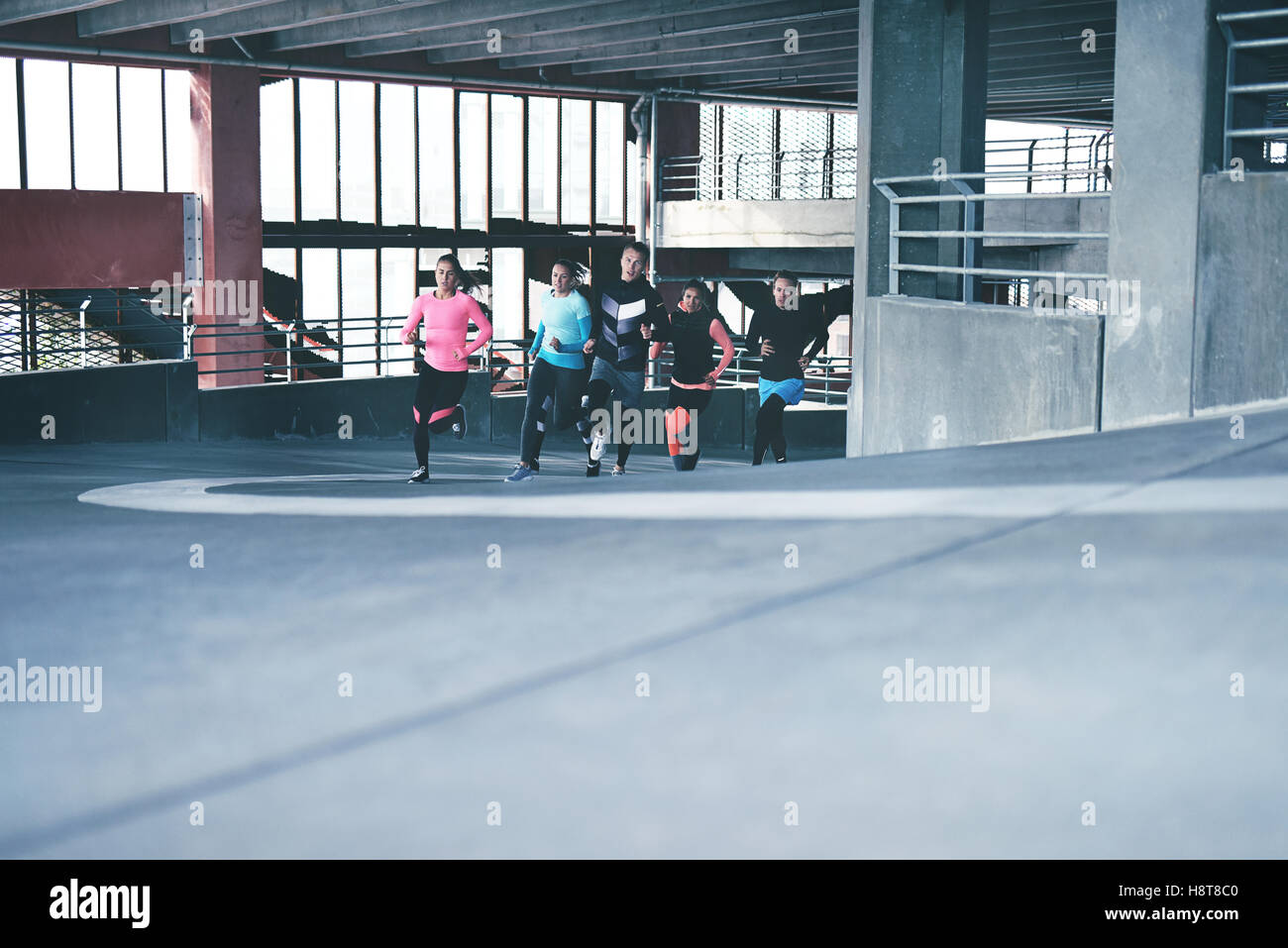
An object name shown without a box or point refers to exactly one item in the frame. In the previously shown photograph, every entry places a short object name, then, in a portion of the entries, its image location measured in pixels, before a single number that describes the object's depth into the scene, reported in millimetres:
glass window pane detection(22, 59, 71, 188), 20656
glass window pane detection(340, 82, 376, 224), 24016
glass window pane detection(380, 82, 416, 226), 24469
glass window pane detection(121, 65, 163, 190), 21516
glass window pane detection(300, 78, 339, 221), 23359
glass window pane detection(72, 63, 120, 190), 21266
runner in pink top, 9219
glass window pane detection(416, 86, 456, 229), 24922
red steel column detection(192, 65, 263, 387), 20344
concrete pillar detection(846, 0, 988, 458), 10695
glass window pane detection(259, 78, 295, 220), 22734
